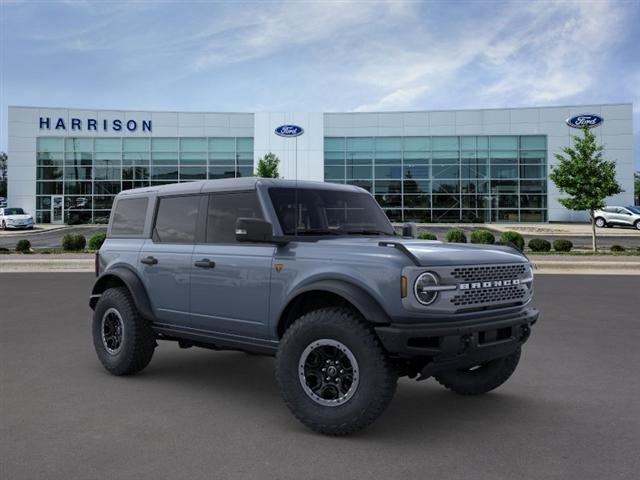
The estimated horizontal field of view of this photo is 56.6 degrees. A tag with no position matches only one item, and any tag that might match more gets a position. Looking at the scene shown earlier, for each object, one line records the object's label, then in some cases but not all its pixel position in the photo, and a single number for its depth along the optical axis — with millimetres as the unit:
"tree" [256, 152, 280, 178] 42438
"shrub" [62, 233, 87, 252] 25531
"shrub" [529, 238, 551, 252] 24781
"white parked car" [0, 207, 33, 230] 42656
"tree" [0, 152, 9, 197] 129500
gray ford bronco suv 4172
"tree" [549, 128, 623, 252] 27750
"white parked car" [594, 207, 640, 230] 40812
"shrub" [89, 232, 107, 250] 24812
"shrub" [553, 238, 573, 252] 24703
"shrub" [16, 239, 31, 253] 24578
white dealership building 48375
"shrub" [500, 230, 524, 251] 20875
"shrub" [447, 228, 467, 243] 23234
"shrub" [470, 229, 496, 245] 21858
